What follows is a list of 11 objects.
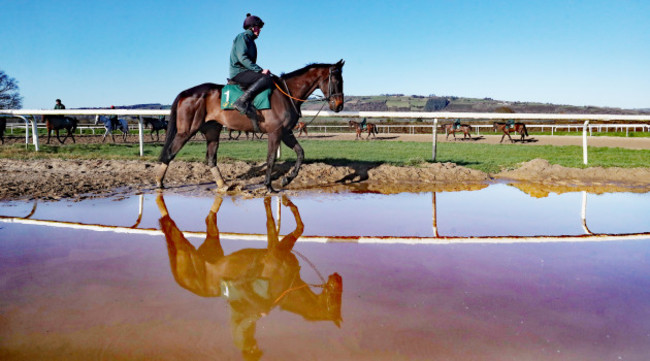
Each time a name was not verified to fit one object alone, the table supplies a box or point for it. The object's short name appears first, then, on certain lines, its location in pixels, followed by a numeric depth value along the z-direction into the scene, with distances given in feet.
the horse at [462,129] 110.36
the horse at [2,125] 63.48
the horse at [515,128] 97.40
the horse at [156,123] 98.65
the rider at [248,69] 22.98
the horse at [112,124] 85.97
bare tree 187.87
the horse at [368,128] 119.34
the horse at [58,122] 60.34
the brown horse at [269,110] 24.14
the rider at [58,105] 59.77
